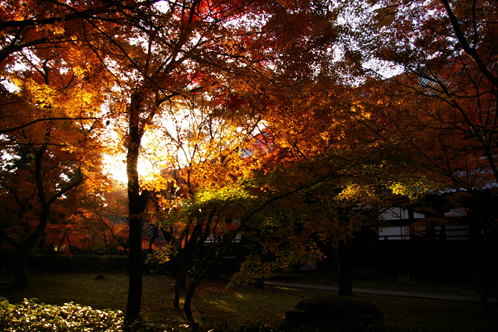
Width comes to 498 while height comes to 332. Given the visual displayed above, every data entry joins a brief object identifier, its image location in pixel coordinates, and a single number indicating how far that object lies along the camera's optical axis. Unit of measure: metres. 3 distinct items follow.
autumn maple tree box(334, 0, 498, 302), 6.61
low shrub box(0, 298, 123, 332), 4.80
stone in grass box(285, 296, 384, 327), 7.52
